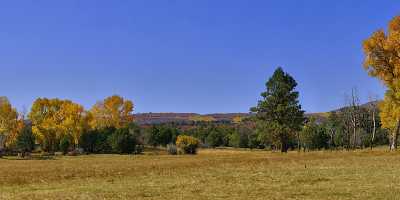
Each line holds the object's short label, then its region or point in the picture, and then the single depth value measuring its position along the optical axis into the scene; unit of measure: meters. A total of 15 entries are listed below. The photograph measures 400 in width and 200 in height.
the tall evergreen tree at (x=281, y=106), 71.62
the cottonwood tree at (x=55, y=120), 102.12
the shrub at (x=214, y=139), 147.88
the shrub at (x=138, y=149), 106.25
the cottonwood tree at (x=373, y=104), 76.43
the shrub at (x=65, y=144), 102.12
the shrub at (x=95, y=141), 106.38
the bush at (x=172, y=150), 100.62
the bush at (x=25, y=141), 113.19
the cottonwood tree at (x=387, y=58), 46.78
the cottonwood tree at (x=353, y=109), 74.46
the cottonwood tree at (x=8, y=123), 95.94
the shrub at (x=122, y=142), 101.44
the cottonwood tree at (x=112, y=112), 125.62
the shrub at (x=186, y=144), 102.15
